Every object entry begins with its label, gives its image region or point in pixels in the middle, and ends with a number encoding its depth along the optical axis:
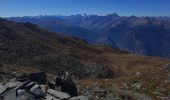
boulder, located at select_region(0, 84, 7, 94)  10.60
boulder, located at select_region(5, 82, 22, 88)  10.91
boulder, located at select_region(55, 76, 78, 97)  12.67
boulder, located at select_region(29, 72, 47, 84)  14.19
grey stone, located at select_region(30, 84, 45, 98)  10.70
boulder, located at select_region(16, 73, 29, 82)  13.29
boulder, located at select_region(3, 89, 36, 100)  10.34
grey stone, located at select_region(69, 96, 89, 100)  11.05
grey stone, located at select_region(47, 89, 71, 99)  10.99
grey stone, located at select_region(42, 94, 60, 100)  10.71
